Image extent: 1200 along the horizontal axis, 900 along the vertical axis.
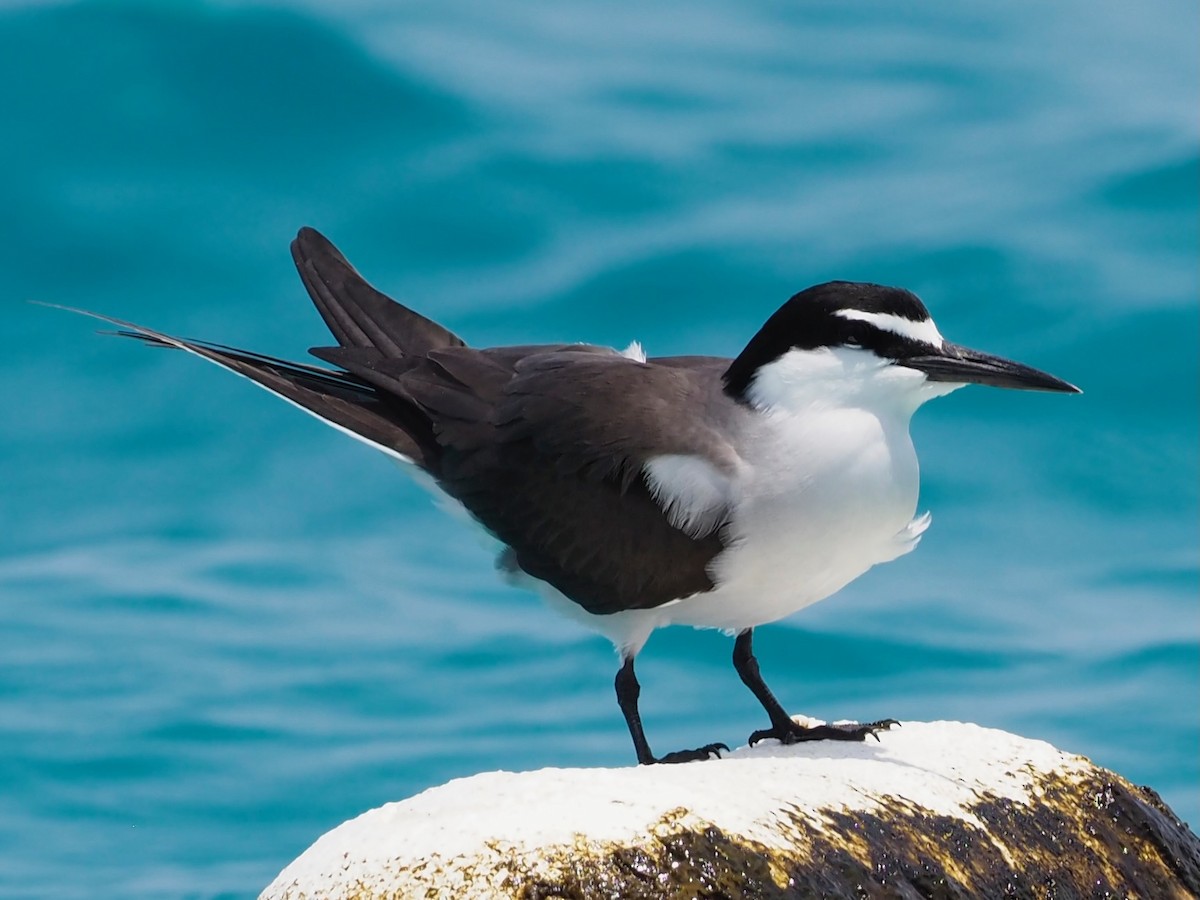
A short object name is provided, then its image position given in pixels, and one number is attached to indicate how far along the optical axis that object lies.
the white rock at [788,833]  8.77
